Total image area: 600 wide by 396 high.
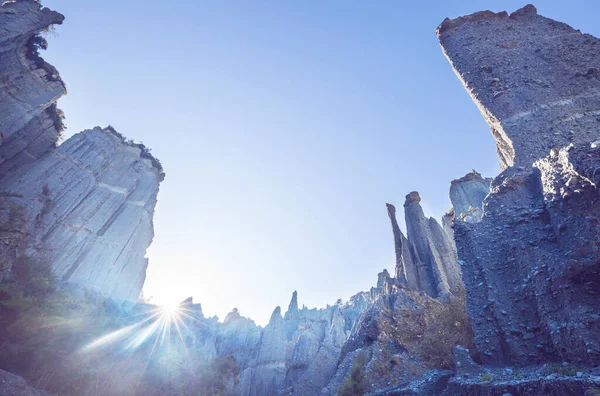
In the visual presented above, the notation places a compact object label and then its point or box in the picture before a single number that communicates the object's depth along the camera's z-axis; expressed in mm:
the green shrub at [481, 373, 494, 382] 4477
